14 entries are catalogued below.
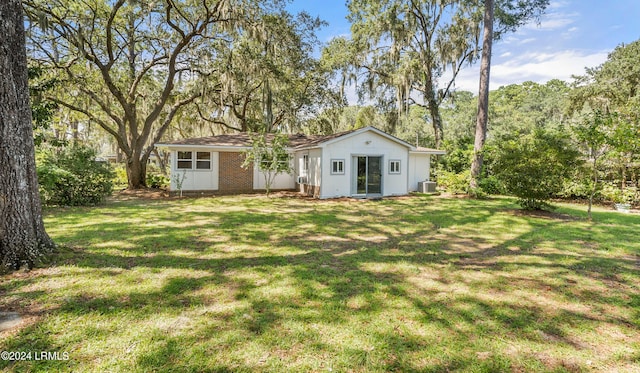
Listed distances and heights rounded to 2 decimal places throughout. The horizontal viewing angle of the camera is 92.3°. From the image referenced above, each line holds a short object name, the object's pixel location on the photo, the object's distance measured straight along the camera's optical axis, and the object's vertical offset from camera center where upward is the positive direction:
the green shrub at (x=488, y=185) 13.60 -0.31
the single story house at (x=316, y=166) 13.76 +0.59
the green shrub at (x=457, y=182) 15.38 -0.20
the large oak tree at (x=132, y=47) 13.14 +6.29
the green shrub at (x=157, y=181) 18.14 -0.19
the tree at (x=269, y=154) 13.54 +1.06
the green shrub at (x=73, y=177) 9.16 +0.02
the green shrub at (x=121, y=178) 18.65 -0.02
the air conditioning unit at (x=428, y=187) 16.80 -0.48
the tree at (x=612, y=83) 17.73 +5.74
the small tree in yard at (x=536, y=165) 8.93 +0.39
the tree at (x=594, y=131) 8.33 +1.33
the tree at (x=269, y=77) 14.77 +5.58
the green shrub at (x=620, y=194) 12.24 -0.62
